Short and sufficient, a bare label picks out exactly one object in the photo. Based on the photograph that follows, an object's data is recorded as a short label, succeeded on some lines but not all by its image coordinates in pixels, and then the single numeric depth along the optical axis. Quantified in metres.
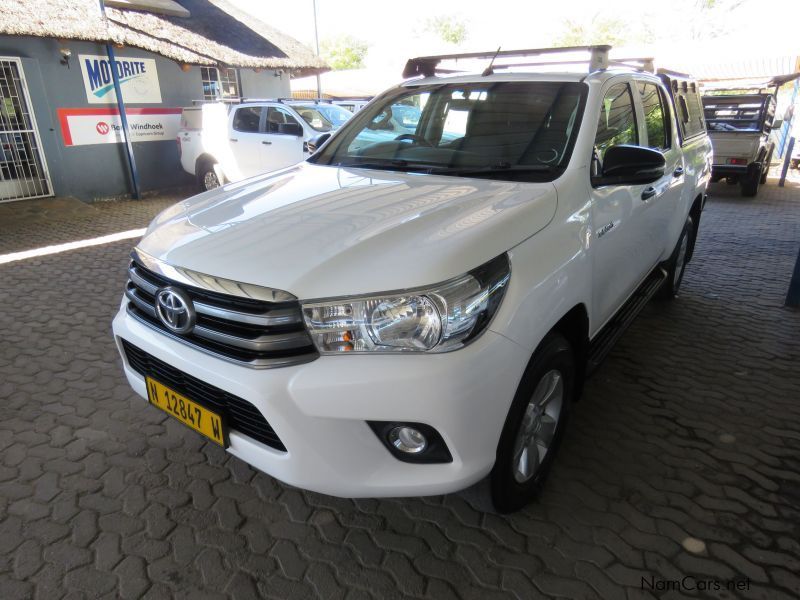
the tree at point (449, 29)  73.69
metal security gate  8.67
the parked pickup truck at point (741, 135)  10.77
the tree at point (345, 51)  72.00
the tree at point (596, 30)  54.53
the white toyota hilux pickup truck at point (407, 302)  1.71
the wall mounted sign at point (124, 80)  9.61
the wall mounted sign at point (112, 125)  9.55
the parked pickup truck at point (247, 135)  9.41
